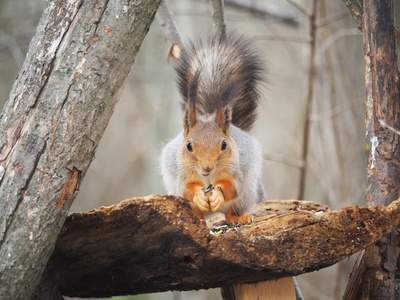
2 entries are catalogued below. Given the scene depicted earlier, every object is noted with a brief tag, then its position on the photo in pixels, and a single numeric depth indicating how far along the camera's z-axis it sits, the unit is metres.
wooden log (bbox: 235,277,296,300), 2.76
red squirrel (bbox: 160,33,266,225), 3.18
